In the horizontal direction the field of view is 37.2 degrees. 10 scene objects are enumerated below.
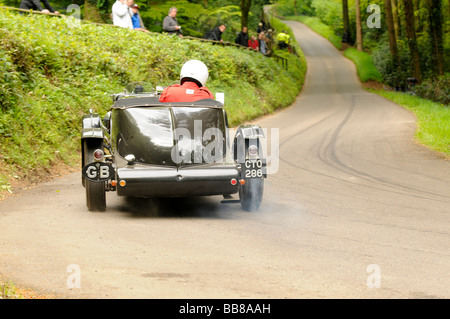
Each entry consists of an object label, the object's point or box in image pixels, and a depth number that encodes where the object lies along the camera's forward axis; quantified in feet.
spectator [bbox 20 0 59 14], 61.93
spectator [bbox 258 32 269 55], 128.47
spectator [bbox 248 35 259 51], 122.93
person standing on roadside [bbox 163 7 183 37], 82.33
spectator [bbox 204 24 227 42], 101.14
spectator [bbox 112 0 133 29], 73.61
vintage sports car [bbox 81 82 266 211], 28.84
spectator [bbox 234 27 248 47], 116.78
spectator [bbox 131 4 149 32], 75.86
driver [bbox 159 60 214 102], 32.99
